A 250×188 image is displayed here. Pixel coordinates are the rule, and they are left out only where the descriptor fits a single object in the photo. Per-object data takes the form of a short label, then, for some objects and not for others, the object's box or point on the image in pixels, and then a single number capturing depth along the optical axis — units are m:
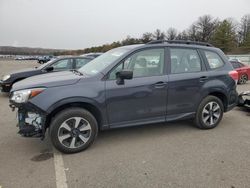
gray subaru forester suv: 3.61
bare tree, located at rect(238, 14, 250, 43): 74.08
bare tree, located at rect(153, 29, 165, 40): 83.97
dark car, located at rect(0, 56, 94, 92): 8.08
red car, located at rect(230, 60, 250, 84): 12.16
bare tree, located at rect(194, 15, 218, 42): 76.38
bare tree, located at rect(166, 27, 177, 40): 86.74
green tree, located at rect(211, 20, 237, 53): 64.88
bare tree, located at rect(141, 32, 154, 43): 81.47
